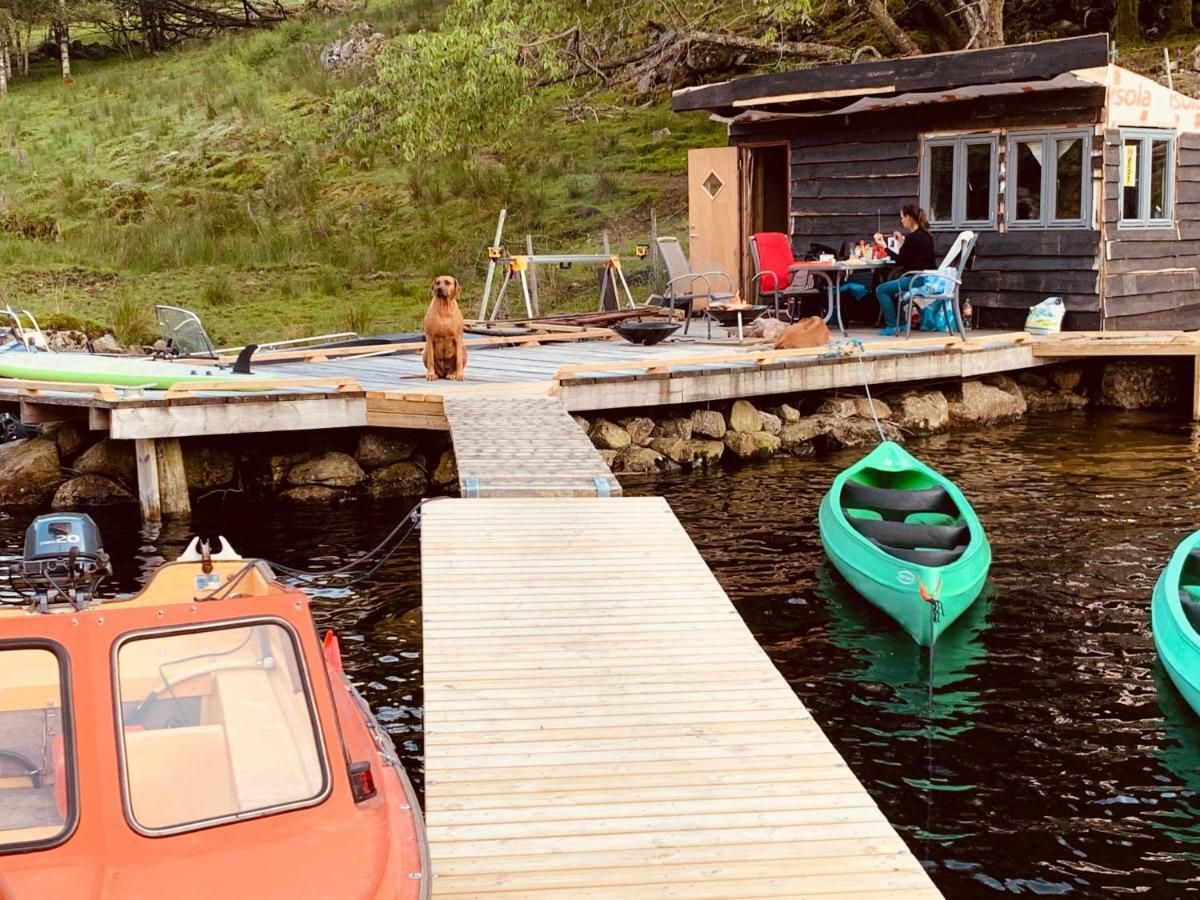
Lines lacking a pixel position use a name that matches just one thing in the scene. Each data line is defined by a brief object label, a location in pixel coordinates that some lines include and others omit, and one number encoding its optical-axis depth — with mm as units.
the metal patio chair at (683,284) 15094
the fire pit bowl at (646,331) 13898
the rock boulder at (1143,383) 14984
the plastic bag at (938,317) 14750
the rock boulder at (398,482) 11508
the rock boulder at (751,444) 12703
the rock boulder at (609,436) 12156
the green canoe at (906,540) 7895
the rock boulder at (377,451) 11602
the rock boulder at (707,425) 12656
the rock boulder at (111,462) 11383
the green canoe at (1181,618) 6777
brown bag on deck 13156
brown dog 11289
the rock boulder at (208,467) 11352
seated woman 14141
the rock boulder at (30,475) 11219
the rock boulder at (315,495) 11336
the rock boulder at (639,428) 12320
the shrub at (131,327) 16266
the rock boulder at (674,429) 12500
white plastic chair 14008
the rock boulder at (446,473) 11523
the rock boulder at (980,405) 14289
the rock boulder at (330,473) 11422
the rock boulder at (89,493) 11211
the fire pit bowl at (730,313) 13789
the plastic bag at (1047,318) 14500
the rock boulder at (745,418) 12812
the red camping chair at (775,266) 15078
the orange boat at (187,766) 3609
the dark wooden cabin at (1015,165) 14164
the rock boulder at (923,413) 13828
